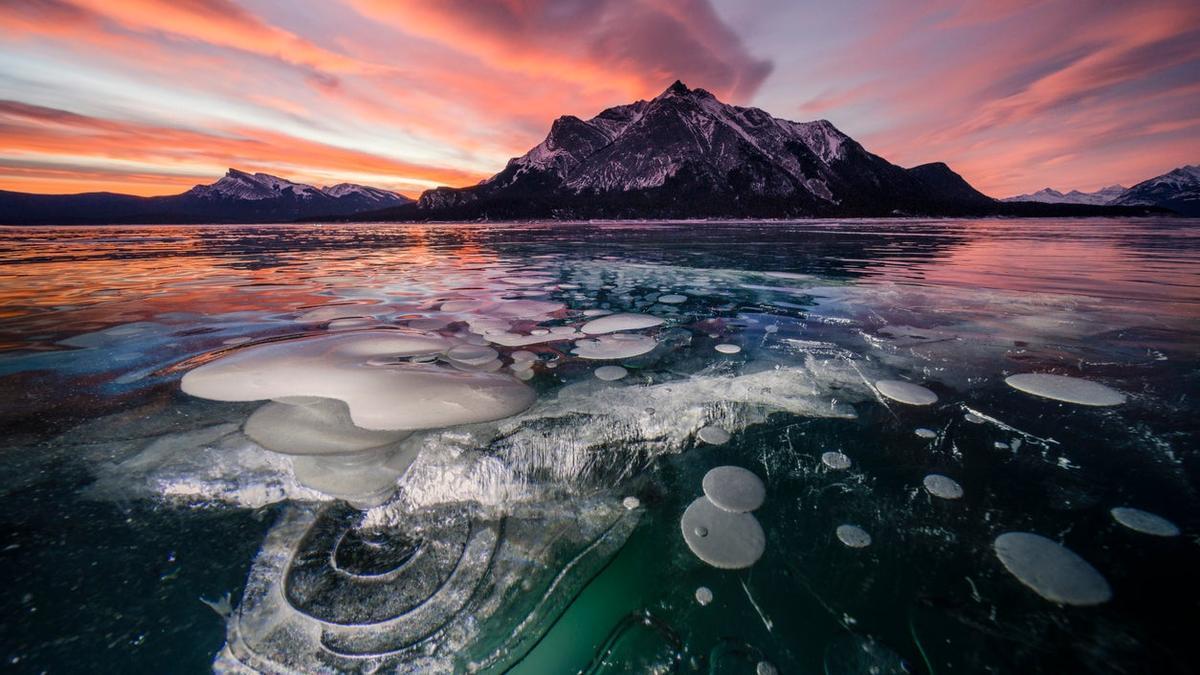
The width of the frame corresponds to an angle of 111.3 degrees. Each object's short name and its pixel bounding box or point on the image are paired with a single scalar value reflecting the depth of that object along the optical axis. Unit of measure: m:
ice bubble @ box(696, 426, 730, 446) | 2.81
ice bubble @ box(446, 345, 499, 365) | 4.32
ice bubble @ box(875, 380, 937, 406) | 3.28
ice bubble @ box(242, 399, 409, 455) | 2.64
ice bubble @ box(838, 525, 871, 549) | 1.94
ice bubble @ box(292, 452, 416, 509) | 2.25
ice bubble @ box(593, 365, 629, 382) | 3.83
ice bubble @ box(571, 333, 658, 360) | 4.43
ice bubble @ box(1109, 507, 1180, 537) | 1.96
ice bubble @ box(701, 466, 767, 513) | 2.22
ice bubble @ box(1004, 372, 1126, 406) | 3.18
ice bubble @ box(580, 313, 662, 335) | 5.43
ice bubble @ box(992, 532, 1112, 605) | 1.67
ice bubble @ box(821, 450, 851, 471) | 2.50
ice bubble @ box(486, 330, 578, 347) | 4.91
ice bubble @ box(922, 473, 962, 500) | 2.25
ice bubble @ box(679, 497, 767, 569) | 1.90
